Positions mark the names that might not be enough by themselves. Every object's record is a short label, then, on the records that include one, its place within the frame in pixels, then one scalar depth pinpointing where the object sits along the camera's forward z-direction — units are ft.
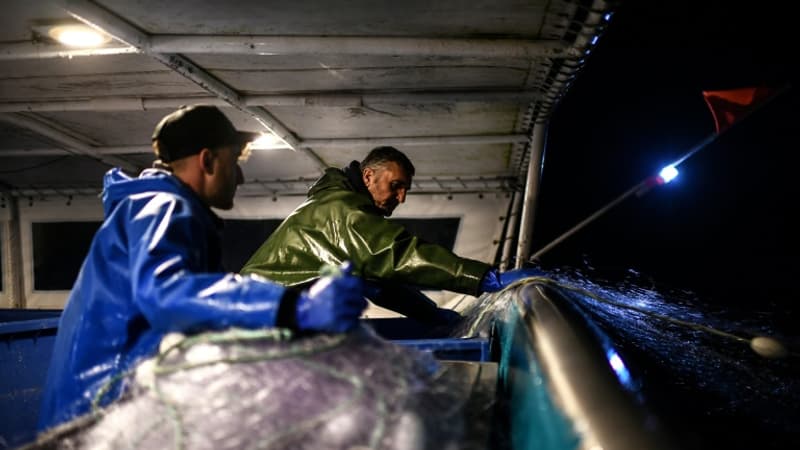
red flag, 13.98
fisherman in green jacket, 7.98
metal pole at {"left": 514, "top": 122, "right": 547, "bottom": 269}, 15.25
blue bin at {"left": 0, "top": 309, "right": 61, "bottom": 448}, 9.05
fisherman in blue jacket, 3.78
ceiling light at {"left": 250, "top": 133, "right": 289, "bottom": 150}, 16.93
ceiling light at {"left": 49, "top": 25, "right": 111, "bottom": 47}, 9.59
